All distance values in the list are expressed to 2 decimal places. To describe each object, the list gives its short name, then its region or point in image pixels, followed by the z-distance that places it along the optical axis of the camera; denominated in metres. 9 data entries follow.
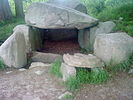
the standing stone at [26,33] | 3.65
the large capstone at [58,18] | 3.38
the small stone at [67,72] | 2.44
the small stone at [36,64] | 3.08
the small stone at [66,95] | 2.23
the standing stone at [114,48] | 2.66
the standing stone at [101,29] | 3.48
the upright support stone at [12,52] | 3.02
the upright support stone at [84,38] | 3.83
